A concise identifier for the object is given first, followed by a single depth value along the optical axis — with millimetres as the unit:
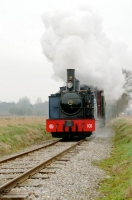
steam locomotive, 27244
